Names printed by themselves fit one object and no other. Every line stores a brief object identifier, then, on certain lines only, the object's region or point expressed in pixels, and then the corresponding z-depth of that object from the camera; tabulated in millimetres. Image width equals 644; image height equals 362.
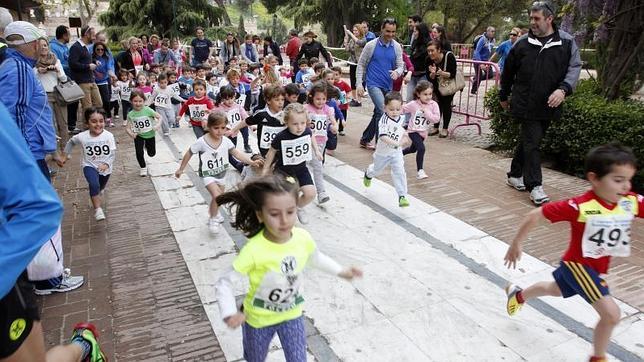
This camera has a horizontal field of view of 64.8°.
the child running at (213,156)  5293
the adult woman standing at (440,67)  9109
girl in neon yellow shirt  2406
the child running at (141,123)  7344
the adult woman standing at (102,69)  10711
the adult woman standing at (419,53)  9422
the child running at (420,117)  6859
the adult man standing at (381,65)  8383
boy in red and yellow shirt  2852
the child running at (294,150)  5147
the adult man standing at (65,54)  9797
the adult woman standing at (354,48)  13585
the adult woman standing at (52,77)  8008
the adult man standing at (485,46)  15688
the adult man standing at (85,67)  9844
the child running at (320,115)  6590
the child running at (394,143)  5898
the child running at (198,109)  8062
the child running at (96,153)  5656
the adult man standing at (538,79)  5699
